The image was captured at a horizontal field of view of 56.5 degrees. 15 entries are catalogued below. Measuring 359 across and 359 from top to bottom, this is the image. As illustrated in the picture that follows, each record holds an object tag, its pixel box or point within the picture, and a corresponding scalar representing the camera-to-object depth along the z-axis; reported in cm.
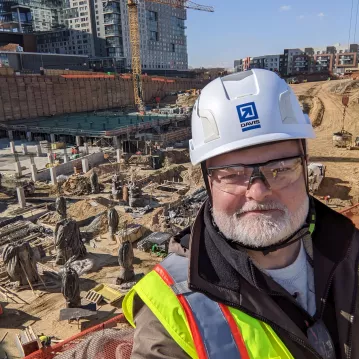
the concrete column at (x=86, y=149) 3179
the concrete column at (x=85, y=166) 2633
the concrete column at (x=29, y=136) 3909
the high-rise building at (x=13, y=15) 8550
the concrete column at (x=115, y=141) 3531
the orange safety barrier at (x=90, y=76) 5572
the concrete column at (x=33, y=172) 2448
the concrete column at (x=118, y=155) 2884
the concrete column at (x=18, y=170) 2541
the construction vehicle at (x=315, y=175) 2066
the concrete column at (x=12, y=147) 3322
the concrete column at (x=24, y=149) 3294
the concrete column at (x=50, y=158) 2764
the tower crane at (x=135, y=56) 6425
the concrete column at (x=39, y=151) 3185
